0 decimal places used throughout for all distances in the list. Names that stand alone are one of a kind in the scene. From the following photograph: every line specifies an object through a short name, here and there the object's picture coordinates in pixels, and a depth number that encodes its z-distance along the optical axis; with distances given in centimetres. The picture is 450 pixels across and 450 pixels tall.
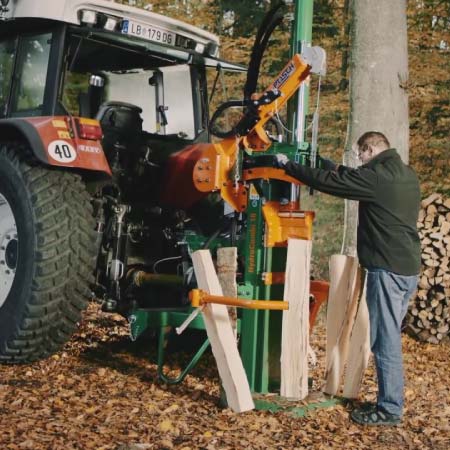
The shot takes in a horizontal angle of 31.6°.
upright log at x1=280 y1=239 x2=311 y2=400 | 454
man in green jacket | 446
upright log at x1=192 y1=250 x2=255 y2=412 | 445
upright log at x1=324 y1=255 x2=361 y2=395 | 487
